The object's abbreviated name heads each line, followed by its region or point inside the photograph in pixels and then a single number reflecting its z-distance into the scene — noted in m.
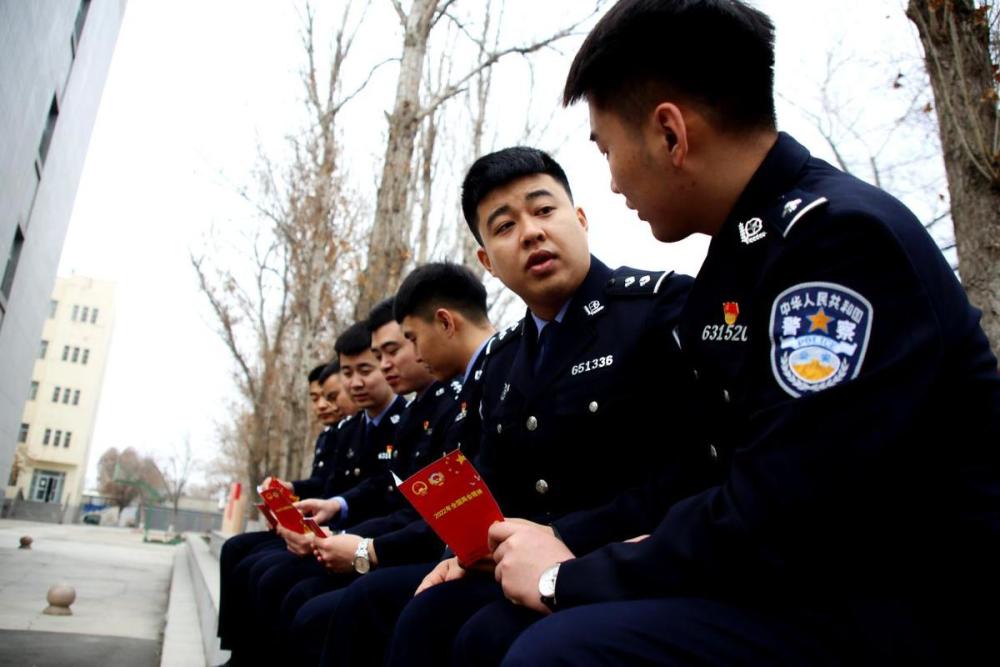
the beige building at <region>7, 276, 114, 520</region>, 50.25
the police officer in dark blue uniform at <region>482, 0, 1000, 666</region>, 0.87
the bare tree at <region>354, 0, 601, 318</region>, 7.00
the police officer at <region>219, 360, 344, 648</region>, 3.84
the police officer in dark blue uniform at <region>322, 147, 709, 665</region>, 1.62
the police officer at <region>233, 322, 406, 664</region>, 3.08
